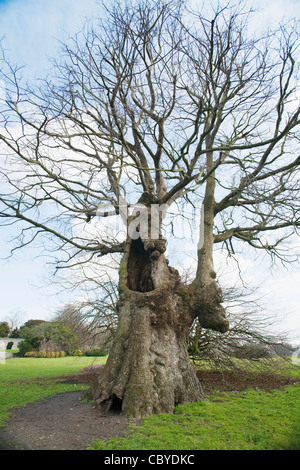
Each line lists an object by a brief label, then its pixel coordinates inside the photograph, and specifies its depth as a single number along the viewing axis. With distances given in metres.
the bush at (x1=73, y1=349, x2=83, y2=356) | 28.00
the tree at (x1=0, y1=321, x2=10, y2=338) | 37.25
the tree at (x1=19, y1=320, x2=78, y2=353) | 28.61
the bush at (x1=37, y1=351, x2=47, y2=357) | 28.41
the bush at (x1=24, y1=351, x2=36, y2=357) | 28.88
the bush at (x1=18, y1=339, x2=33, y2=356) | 29.59
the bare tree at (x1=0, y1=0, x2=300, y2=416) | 7.03
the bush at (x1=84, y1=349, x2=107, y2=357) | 24.24
